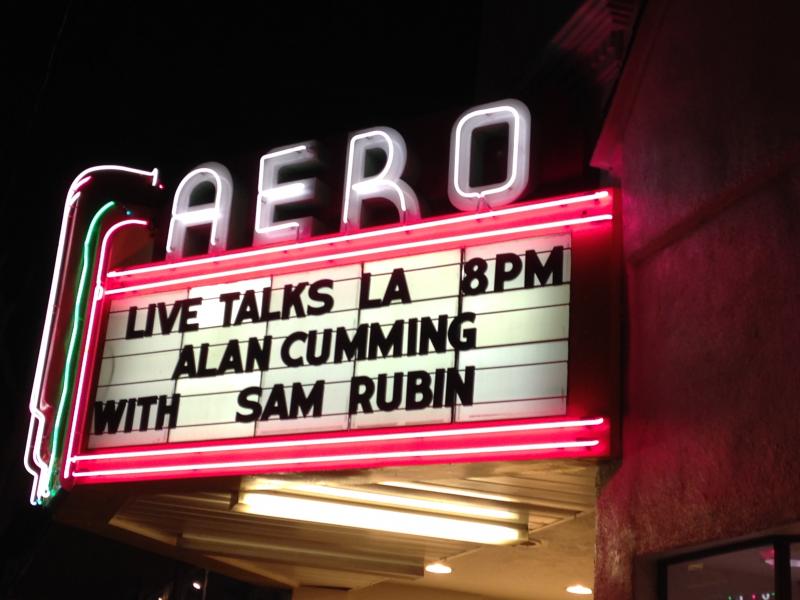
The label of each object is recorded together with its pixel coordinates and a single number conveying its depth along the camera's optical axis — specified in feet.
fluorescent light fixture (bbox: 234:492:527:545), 32.55
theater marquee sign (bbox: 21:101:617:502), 25.89
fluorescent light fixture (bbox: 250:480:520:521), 31.40
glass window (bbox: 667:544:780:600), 20.22
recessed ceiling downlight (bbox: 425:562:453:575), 43.47
